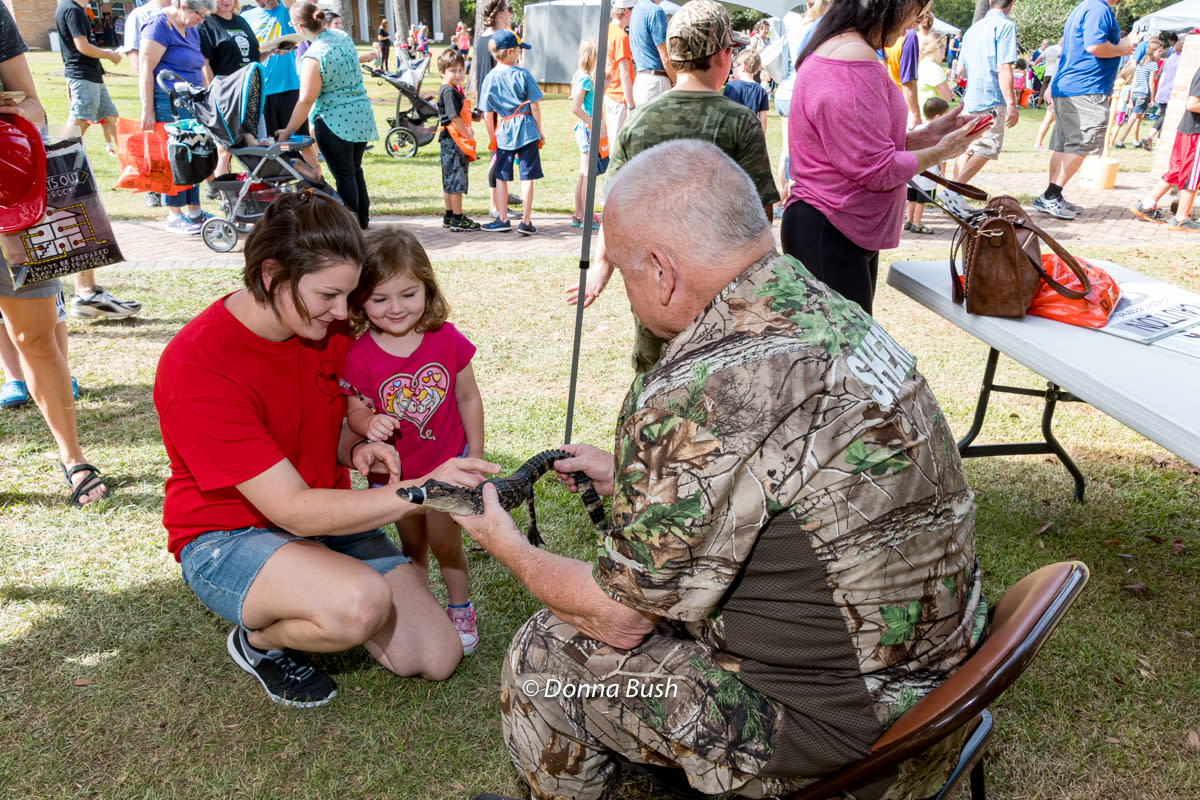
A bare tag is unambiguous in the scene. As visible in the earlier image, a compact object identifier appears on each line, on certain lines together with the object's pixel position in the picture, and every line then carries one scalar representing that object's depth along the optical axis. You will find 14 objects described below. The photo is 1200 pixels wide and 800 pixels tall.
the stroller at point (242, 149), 7.09
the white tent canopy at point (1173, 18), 12.48
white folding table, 2.32
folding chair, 1.41
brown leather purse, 3.04
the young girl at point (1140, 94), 16.58
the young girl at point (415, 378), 2.55
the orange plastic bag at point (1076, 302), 3.07
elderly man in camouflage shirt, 1.47
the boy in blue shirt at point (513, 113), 8.25
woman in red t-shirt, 2.28
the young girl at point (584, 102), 8.27
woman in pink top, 3.21
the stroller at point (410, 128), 12.70
